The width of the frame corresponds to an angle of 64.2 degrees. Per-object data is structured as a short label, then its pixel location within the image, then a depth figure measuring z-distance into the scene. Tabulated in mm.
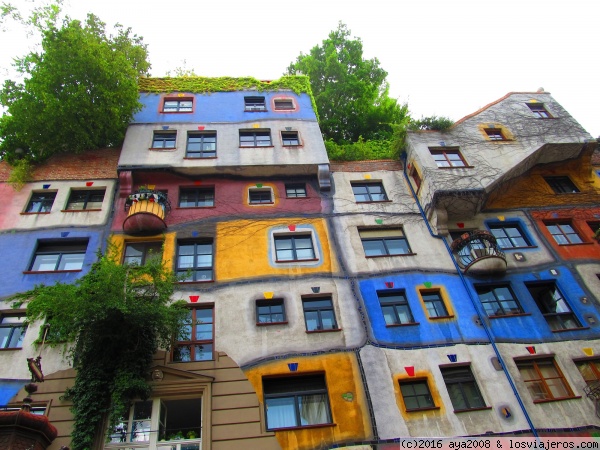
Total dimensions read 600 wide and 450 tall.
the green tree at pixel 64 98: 18297
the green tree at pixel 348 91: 27719
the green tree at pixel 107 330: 11211
